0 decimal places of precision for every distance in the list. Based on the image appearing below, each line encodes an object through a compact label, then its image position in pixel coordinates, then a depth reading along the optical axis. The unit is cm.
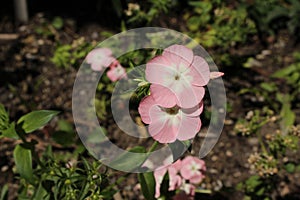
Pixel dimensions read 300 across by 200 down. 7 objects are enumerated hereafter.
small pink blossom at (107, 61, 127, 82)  51
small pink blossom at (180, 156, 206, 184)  50
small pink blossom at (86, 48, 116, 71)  51
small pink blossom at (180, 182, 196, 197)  50
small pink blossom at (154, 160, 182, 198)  48
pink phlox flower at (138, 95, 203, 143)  37
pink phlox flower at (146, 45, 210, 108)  36
